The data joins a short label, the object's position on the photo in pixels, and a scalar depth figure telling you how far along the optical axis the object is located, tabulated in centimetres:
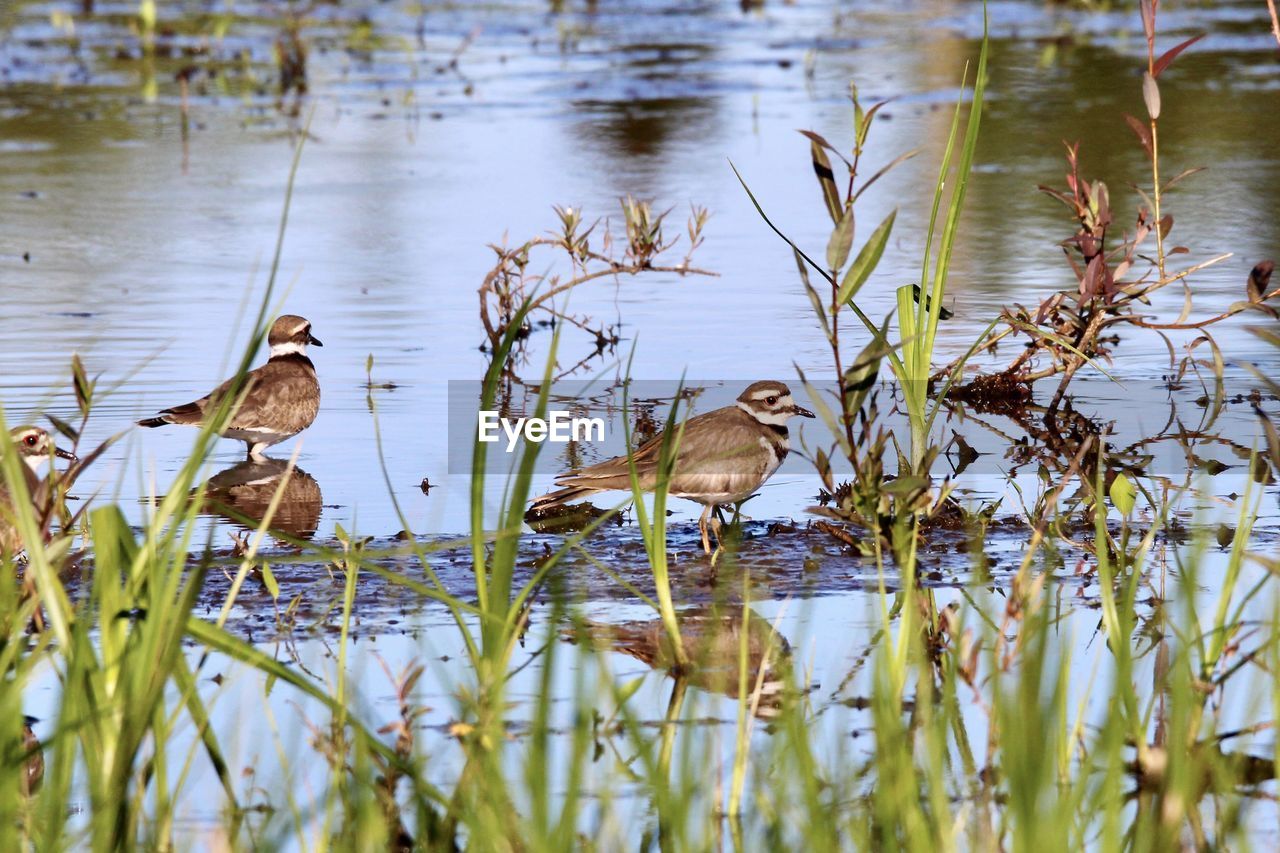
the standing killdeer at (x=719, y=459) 1314
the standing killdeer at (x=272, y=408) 1603
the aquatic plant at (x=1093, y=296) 1427
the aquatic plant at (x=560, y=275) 1709
